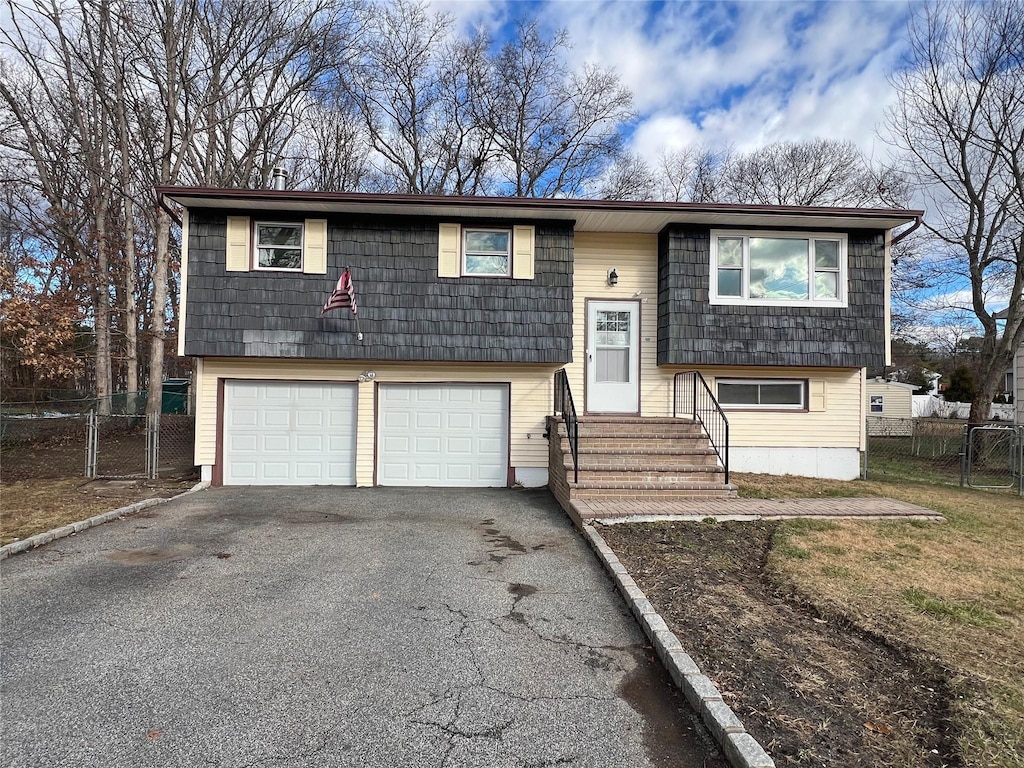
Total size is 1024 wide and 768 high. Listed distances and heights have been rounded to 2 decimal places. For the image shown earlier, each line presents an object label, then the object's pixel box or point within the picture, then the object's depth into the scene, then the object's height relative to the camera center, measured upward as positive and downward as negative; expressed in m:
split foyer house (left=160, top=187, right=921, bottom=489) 9.35 +1.07
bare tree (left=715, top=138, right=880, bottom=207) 24.67 +9.98
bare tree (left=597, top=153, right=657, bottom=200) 25.17 +9.50
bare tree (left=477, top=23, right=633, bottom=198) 23.83 +11.82
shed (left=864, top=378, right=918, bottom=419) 28.58 -0.36
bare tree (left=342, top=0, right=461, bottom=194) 22.80 +11.20
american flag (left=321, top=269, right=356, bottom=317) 8.84 +1.45
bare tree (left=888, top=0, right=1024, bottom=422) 14.32 +5.59
